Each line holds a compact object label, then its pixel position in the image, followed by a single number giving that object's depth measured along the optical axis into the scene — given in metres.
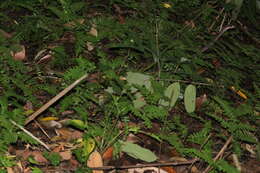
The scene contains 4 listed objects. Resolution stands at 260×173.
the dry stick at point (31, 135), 1.86
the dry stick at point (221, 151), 2.05
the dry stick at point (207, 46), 3.05
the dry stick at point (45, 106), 1.87
